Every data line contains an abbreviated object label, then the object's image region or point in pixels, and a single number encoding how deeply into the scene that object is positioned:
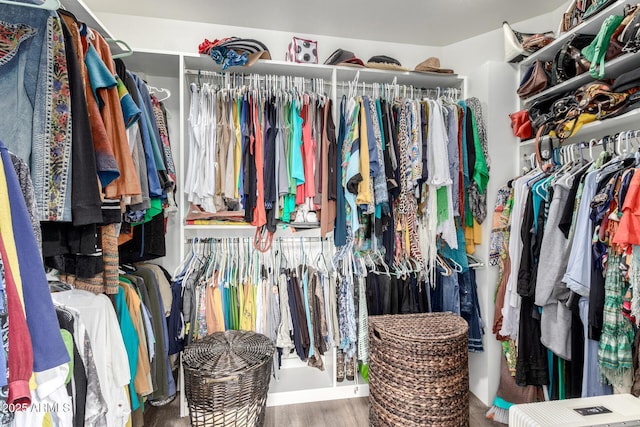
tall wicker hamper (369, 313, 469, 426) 1.59
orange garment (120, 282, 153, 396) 1.57
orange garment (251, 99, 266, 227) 2.01
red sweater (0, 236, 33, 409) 0.72
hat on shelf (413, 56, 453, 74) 2.24
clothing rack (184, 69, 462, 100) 2.19
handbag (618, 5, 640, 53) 1.41
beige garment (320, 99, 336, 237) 2.05
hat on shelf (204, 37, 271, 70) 1.98
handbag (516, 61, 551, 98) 1.98
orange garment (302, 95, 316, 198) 2.05
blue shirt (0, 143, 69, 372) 0.76
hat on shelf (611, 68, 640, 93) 1.48
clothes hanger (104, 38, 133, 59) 1.43
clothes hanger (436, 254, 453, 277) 2.19
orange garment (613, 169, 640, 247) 1.26
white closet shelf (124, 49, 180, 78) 1.99
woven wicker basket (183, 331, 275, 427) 1.52
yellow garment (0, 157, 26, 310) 0.73
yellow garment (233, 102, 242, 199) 2.02
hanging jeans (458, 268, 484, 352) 2.15
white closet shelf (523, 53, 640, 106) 1.52
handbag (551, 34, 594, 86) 1.73
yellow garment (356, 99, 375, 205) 1.95
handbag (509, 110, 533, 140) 2.05
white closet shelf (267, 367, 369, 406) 2.17
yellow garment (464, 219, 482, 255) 2.24
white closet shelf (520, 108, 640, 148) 1.51
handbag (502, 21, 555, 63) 1.99
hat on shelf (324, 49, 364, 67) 2.18
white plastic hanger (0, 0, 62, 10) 0.94
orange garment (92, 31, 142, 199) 1.17
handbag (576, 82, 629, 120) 1.55
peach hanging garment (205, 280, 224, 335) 2.00
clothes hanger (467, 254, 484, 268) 2.20
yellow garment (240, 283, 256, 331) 2.04
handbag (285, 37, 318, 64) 2.36
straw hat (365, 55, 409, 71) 2.23
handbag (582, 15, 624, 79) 1.53
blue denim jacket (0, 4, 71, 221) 0.94
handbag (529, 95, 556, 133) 1.92
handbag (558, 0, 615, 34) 1.63
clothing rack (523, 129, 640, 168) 1.53
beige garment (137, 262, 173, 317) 1.99
